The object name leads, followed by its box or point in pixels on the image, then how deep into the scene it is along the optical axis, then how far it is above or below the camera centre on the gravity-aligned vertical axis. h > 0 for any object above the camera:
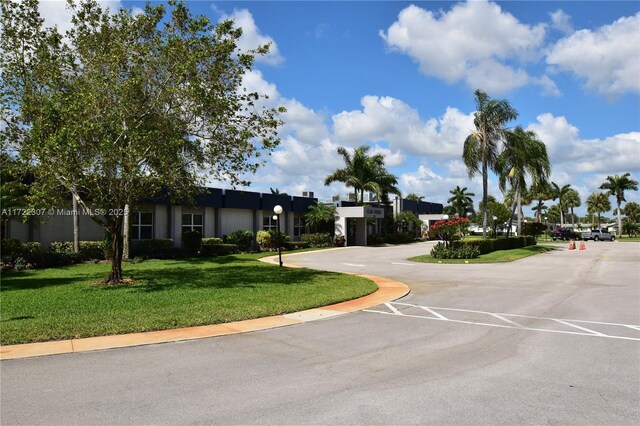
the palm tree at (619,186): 72.31 +6.36
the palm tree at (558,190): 80.38 +6.42
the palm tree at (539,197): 74.89 +5.05
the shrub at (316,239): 38.16 -0.71
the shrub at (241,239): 31.94 -0.51
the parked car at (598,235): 61.23 -1.09
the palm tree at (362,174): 44.06 +5.35
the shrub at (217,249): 29.08 -1.12
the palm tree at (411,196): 80.39 +5.76
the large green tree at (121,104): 13.35 +3.89
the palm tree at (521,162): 36.62 +5.41
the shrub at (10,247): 20.34 -0.57
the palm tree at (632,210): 96.81 +3.38
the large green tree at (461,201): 76.44 +4.56
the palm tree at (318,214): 37.97 +1.33
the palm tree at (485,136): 34.06 +6.74
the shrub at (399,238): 46.56 -0.84
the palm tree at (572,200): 96.94 +5.72
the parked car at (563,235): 63.72 -1.05
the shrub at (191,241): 28.20 -0.58
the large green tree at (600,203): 90.38 +4.59
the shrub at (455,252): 27.22 -1.36
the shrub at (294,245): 35.58 -1.11
